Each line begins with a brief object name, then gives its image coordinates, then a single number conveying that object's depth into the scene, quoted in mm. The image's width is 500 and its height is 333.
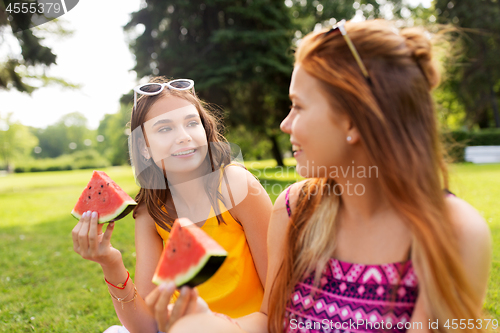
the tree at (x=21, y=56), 13077
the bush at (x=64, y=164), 63094
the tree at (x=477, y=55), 25492
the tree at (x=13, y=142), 61094
